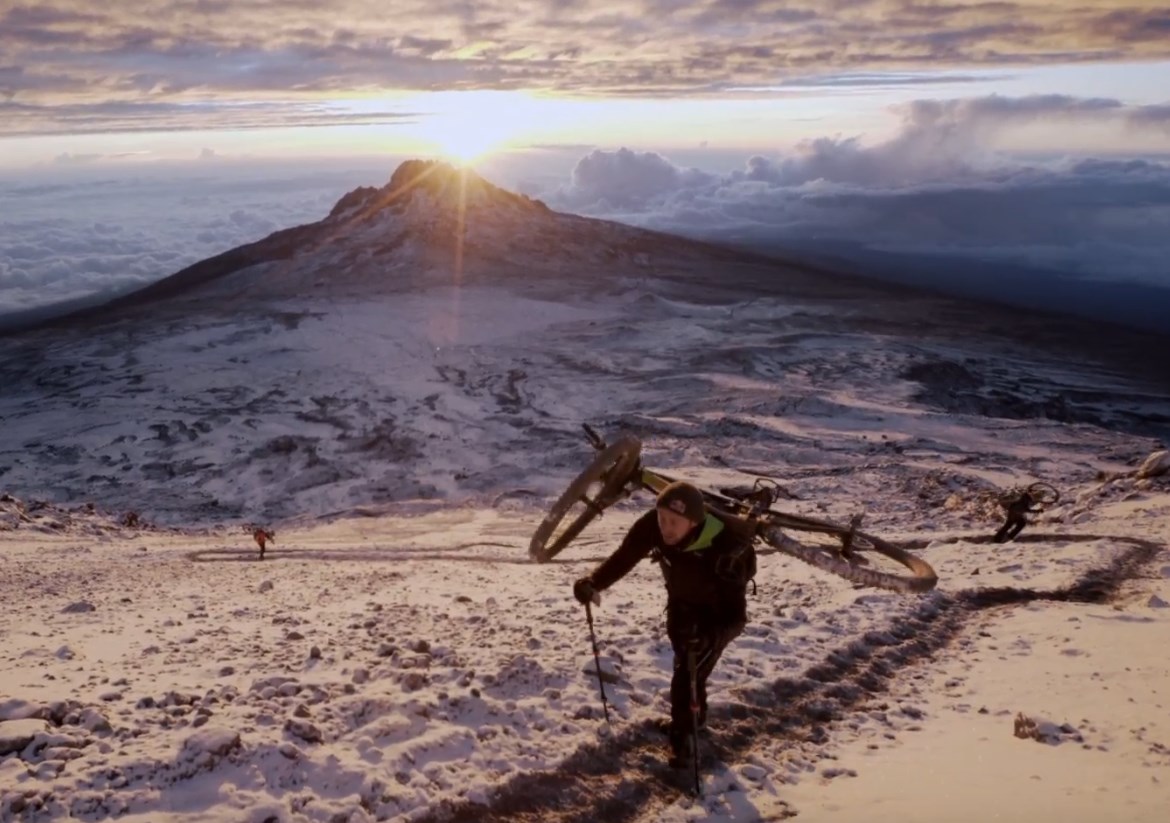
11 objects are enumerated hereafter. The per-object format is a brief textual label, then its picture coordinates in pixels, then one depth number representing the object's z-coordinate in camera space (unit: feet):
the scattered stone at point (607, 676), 20.93
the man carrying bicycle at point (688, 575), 15.99
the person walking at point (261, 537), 57.54
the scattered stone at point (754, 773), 17.48
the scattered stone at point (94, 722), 16.51
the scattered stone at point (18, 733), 15.65
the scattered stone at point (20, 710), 16.66
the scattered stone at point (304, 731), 16.84
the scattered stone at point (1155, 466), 73.26
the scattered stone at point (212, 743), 15.94
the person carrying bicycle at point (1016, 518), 52.65
